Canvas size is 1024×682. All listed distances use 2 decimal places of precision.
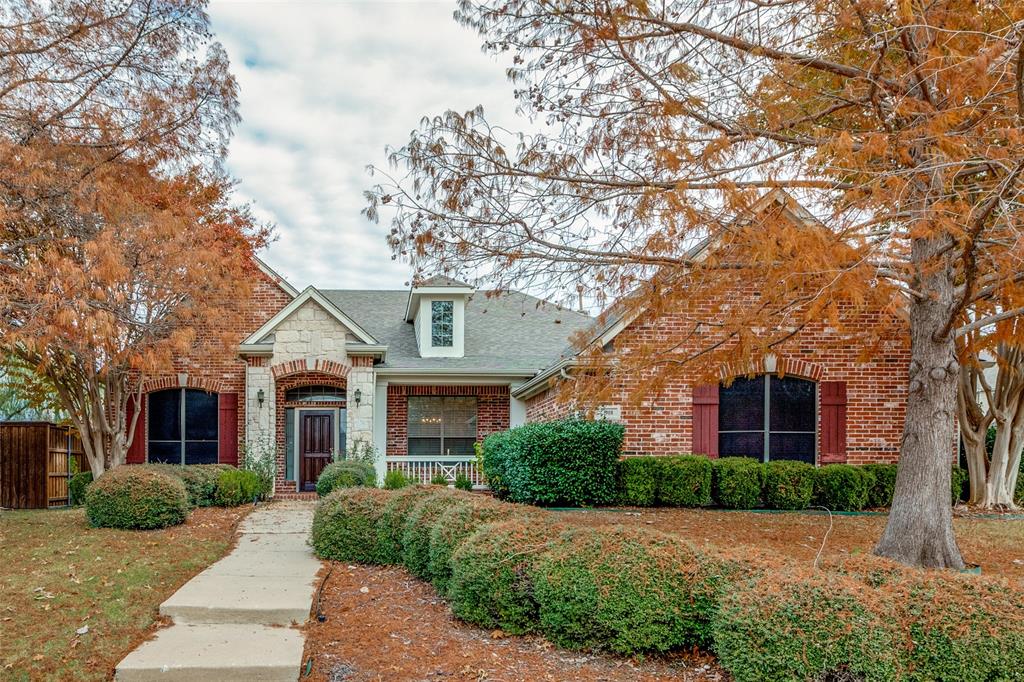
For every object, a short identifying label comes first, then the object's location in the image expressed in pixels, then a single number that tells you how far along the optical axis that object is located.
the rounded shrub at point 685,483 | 12.38
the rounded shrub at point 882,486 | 12.88
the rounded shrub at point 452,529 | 7.12
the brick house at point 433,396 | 13.75
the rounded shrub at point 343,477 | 13.15
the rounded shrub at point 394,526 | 8.58
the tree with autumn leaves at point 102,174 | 8.51
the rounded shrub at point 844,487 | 12.66
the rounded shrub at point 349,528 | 8.82
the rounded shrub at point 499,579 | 6.03
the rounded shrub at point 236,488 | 13.80
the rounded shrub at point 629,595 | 5.36
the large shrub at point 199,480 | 12.98
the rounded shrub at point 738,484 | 12.44
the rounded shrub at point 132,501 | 10.41
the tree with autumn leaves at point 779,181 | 6.18
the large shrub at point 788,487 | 12.56
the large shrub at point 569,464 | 12.41
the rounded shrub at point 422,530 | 7.84
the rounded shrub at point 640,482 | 12.39
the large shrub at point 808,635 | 4.44
